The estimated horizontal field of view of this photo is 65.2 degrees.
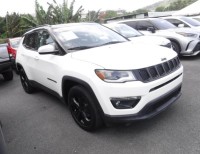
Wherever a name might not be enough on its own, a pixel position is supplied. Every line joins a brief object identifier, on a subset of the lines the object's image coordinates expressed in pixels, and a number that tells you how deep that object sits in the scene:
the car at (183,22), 6.40
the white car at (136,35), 4.46
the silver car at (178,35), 5.25
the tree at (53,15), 11.73
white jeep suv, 2.02
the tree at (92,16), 13.42
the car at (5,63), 4.65
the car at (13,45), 5.83
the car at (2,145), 1.48
